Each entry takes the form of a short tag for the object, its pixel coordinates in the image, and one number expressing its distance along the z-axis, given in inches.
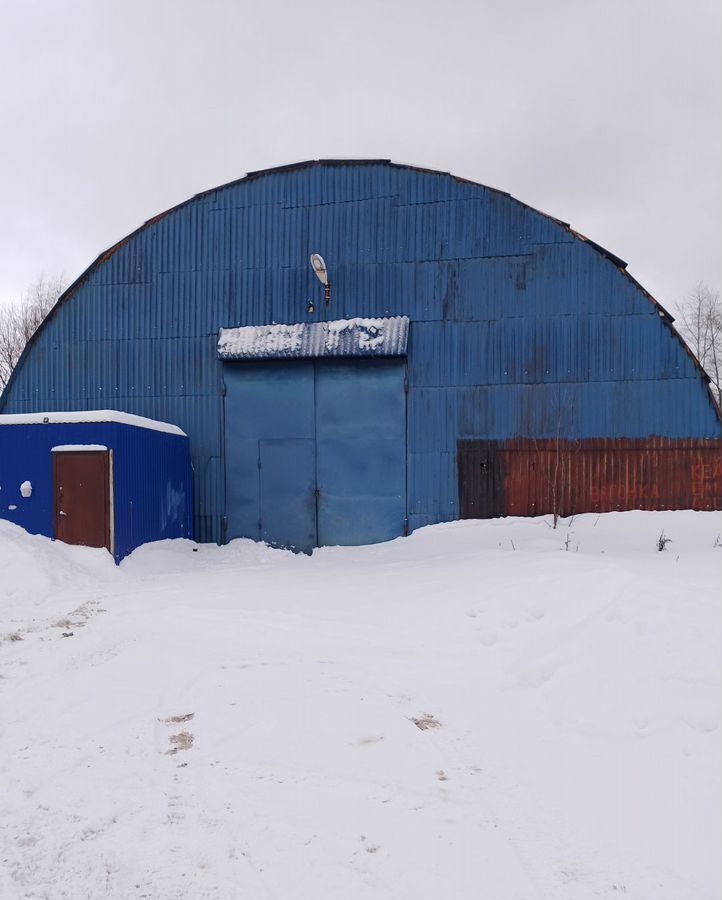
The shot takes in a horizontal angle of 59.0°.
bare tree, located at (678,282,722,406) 1397.6
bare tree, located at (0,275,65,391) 1622.8
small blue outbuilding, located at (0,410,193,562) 463.5
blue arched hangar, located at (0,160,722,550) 524.7
